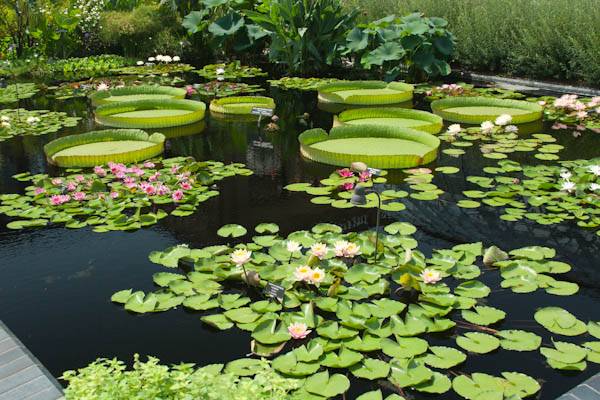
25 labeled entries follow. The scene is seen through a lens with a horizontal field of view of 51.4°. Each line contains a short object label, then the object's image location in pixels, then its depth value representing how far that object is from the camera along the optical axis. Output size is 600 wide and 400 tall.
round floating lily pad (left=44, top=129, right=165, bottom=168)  6.02
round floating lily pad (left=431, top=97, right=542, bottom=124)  7.63
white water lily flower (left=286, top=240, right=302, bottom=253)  3.77
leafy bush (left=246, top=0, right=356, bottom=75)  10.98
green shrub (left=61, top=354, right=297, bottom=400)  1.88
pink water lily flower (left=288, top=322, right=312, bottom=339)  3.08
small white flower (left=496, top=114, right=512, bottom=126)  6.95
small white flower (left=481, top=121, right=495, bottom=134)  6.78
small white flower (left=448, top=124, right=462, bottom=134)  6.79
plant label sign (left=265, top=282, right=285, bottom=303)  3.46
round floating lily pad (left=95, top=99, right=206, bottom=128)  7.64
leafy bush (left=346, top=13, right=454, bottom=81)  10.34
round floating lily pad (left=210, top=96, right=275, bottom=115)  8.38
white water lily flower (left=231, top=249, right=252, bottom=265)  3.59
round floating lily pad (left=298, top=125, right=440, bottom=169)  5.89
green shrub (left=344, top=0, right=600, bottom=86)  9.78
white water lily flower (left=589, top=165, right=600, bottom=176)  5.02
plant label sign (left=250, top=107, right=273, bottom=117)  7.20
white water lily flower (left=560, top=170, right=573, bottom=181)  5.14
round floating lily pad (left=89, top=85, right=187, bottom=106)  9.10
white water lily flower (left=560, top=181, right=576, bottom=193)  5.02
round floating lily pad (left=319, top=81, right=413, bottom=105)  9.05
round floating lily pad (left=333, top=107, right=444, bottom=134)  7.37
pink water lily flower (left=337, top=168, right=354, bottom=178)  5.58
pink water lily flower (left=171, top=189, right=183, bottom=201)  5.10
